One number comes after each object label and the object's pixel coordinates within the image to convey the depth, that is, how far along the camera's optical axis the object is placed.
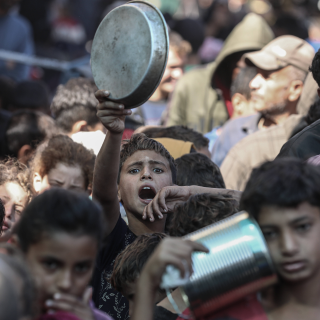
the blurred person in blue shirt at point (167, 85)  12.84
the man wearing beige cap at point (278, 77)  9.66
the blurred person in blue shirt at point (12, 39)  14.52
